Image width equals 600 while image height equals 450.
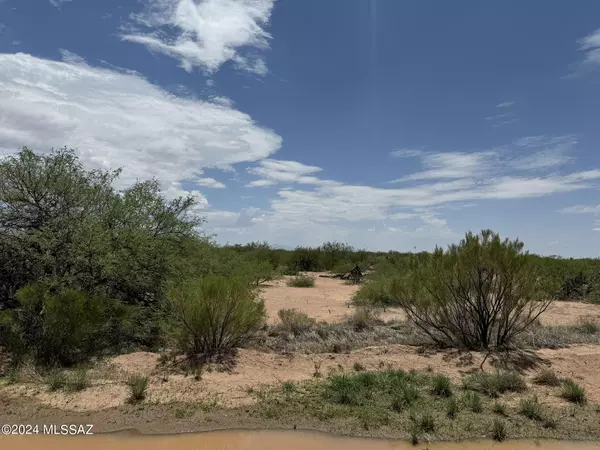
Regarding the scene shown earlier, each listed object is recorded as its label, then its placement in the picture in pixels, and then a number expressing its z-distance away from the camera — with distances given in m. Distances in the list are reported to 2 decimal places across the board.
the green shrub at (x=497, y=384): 8.27
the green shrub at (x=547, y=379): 8.69
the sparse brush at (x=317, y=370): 9.18
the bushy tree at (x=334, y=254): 43.78
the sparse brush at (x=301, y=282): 28.41
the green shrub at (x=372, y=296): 19.36
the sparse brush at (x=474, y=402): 7.44
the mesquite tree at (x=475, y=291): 10.98
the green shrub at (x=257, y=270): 22.31
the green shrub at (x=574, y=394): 7.84
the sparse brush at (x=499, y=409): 7.33
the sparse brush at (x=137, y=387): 7.70
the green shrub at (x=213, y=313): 9.99
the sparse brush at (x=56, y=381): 8.02
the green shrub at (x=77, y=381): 7.98
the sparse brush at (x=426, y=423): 6.77
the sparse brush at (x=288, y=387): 8.22
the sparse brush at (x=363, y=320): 13.89
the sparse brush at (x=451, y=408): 7.21
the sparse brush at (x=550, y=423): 6.91
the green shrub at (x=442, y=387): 8.10
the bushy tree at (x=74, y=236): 10.54
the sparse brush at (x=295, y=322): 13.27
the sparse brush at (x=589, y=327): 13.40
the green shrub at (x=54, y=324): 9.19
